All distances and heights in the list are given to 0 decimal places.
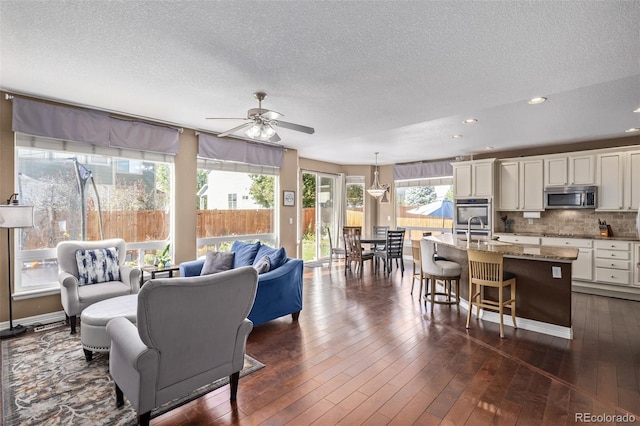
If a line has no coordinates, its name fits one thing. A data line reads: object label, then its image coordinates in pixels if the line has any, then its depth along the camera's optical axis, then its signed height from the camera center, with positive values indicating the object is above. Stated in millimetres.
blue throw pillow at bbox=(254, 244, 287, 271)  3751 -545
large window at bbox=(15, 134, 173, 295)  3766 +156
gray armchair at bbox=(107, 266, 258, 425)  1771 -781
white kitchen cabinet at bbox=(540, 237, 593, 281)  5199 -800
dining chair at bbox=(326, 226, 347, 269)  7012 -878
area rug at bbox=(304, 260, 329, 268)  7366 -1269
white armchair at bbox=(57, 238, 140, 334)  3314 -806
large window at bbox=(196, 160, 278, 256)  5414 +129
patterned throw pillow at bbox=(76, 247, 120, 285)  3623 -639
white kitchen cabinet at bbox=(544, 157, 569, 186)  5629 +719
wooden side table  4246 -799
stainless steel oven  6402 -57
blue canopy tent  7801 +55
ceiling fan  3162 +929
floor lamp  3205 -89
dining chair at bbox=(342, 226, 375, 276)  6461 -773
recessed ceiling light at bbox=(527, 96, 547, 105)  3572 +1278
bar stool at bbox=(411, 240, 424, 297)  4871 -624
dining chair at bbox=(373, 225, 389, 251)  7688 -490
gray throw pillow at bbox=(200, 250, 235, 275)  4012 -653
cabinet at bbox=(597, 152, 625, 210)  5141 +504
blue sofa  3443 -808
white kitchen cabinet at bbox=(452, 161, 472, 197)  6707 +700
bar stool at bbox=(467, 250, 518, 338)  3377 -747
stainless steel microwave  5352 +249
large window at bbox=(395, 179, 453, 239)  7840 +135
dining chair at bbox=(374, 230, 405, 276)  6301 -713
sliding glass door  8000 -19
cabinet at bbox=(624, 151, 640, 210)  4984 +482
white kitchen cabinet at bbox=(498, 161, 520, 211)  6199 +514
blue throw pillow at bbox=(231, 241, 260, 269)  4062 -568
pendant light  7225 +477
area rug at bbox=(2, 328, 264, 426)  2053 -1329
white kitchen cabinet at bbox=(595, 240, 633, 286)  4895 -802
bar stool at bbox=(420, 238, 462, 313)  4125 -766
